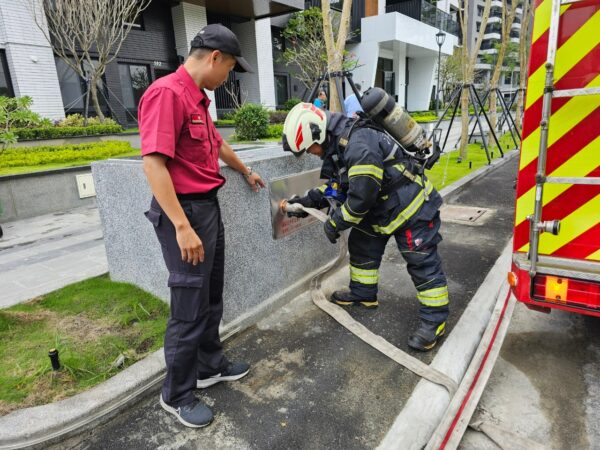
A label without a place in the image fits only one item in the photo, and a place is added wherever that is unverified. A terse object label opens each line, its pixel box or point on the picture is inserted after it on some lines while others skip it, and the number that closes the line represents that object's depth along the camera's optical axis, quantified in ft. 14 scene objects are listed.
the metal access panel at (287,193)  11.02
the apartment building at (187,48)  36.83
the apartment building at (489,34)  156.23
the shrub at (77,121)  36.40
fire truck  7.17
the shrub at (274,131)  41.74
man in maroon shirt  6.15
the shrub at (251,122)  38.83
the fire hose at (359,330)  8.35
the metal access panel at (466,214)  20.02
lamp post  66.78
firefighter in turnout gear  8.80
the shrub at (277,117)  52.49
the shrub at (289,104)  61.93
